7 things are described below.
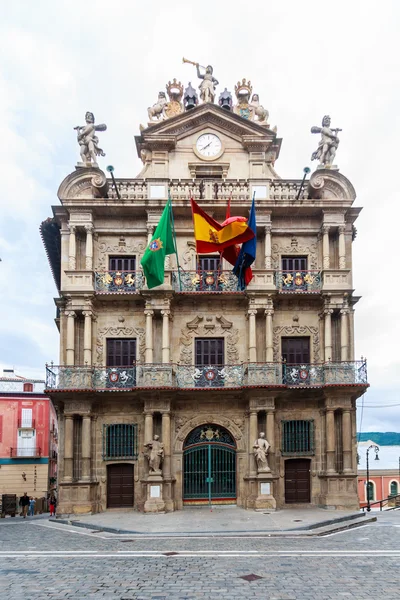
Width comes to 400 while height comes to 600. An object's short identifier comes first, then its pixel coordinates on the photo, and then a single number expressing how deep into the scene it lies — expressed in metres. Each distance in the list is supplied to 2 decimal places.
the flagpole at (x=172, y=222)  26.19
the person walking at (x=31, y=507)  33.22
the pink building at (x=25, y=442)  41.59
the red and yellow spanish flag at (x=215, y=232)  24.75
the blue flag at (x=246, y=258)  24.94
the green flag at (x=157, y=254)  24.75
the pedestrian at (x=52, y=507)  32.72
